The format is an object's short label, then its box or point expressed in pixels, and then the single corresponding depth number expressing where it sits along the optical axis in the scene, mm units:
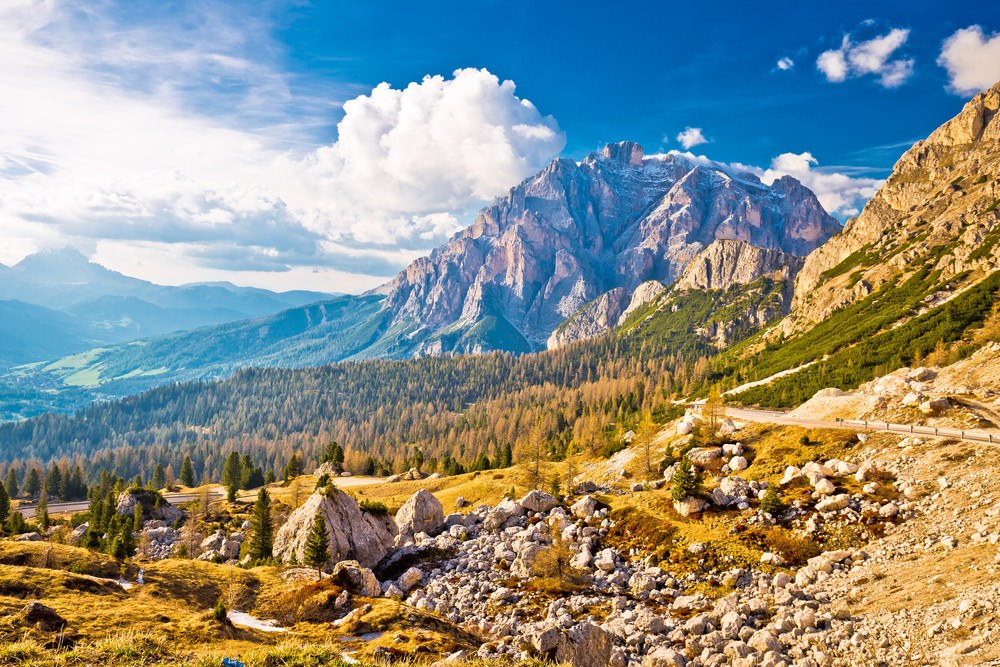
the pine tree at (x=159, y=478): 173000
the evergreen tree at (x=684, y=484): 58281
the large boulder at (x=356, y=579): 47719
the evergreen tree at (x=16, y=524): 89188
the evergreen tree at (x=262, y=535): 68500
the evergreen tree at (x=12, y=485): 174062
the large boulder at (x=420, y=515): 72875
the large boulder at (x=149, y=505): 107431
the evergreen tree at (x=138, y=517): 97712
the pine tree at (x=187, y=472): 168625
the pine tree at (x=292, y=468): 160500
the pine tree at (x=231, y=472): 149638
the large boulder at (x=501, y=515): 67500
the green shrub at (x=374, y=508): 70438
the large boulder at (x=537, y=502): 68938
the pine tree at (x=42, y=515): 100500
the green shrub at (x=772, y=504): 50750
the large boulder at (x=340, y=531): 63281
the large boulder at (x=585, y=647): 31938
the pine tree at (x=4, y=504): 107688
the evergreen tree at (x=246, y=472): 158750
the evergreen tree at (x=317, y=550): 52938
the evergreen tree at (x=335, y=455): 160300
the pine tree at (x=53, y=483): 155250
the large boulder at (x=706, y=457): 75925
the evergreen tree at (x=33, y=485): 164250
